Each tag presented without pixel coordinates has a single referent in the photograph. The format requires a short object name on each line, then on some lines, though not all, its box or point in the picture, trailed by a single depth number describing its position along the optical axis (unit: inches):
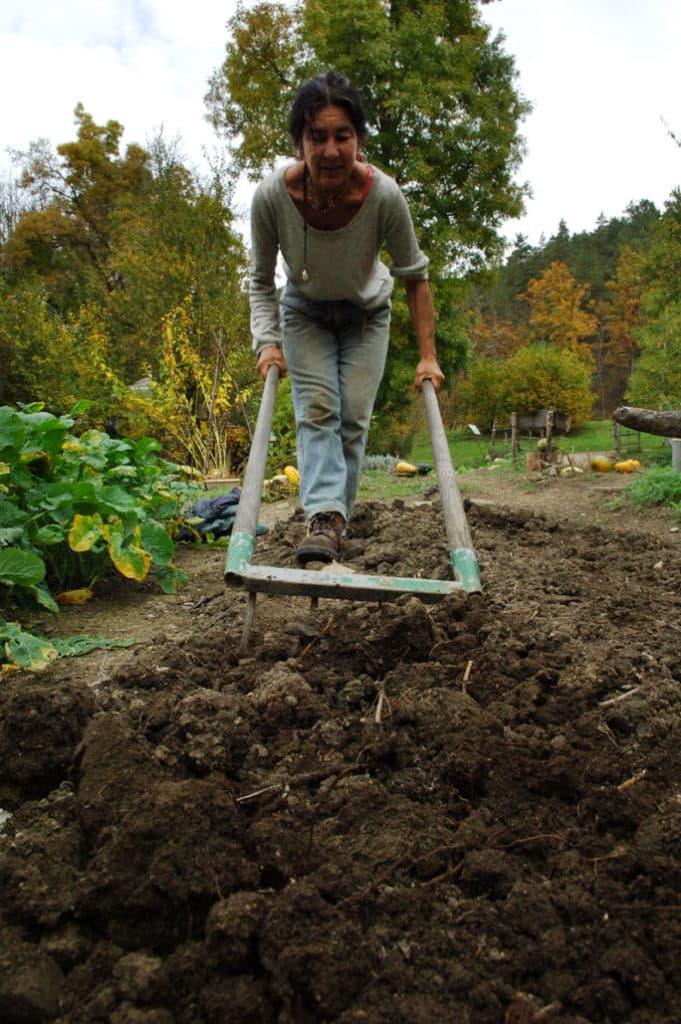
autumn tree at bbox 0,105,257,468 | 432.8
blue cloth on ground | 200.7
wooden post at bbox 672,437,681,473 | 306.2
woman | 100.0
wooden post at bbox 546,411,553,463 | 399.8
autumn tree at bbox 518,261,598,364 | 1437.0
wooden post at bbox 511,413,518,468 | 451.5
